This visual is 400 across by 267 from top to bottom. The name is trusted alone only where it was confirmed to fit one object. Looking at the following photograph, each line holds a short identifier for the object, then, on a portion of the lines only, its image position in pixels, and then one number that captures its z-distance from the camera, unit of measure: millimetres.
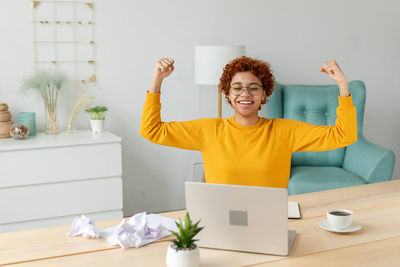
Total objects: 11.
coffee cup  1629
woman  1979
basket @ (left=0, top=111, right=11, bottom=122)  3201
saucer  1626
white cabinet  2980
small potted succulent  1328
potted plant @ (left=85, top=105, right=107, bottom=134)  3373
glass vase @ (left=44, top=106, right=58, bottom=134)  3385
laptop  1418
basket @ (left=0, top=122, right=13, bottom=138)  3199
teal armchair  3457
